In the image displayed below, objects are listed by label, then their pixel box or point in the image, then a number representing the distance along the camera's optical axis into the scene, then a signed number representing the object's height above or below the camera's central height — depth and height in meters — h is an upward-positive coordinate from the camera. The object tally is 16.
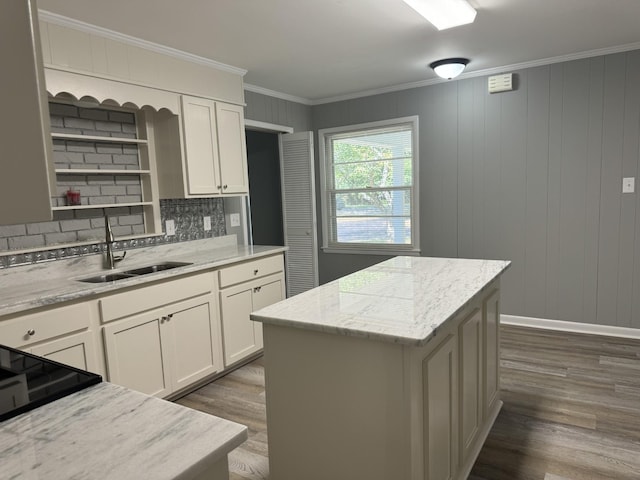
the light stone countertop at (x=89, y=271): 2.26 -0.41
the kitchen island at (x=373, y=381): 1.56 -0.71
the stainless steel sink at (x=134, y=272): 2.84 -0.44
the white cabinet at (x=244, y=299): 3.34 -0.77
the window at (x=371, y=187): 4.78 +0.11
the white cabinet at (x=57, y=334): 2.10 -0.60
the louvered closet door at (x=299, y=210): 4.77 -0.11
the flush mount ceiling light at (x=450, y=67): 3.78 +1.07
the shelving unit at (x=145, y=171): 3.18 +0.26
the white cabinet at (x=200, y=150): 3.35 +0.43
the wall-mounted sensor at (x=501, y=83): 4.06 +0.99
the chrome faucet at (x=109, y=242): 2.99 -0.22
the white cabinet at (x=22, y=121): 0.58 +0.12
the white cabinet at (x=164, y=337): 2.57 -0.83
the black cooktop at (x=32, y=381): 0.97 -0.41
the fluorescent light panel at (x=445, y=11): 2.54 +1.08
